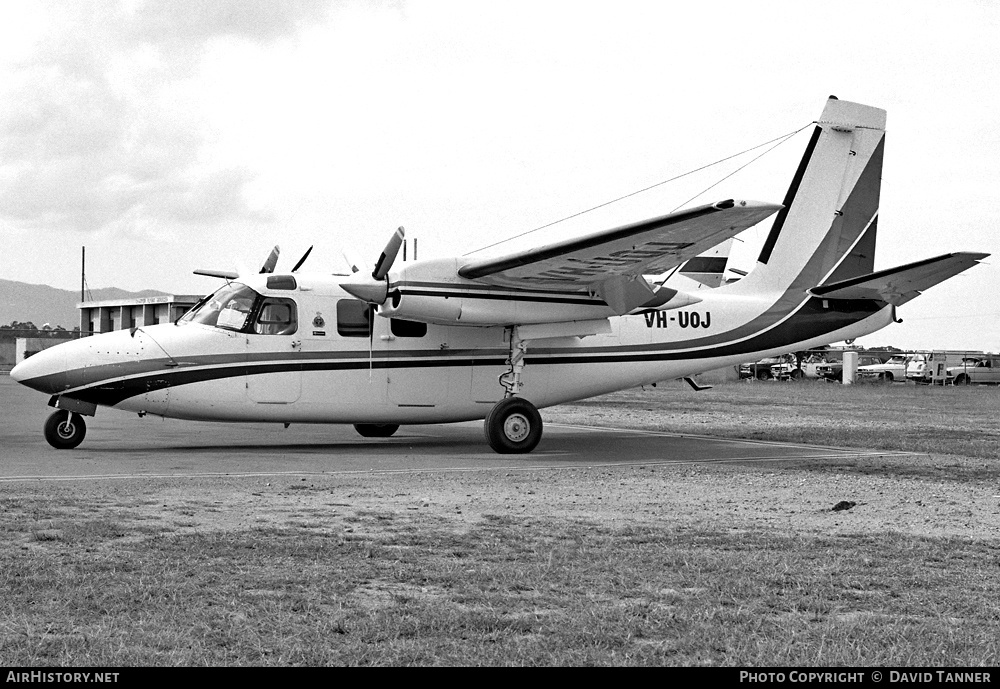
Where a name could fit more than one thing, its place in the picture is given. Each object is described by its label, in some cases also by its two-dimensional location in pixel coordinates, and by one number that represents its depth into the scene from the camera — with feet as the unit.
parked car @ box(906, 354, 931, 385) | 236.02
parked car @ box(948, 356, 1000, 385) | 233.55
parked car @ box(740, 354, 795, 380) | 252.21
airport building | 225.97
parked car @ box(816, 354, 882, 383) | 251.19
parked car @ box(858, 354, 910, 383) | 250.37
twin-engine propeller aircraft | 51.24
